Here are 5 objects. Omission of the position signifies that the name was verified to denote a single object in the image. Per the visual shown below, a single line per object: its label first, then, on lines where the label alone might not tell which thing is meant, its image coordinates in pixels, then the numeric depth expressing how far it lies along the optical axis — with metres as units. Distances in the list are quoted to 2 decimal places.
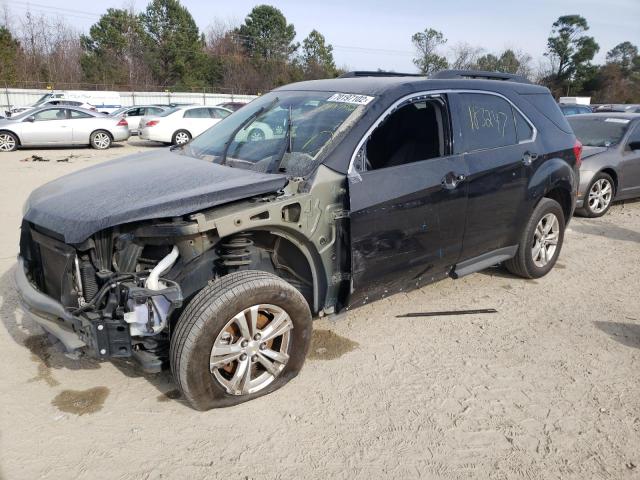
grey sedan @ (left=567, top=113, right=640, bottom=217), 7.96
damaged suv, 2.84
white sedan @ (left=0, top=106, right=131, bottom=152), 16.03
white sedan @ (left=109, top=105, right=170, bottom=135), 22.45
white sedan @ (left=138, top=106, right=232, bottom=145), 17.73
